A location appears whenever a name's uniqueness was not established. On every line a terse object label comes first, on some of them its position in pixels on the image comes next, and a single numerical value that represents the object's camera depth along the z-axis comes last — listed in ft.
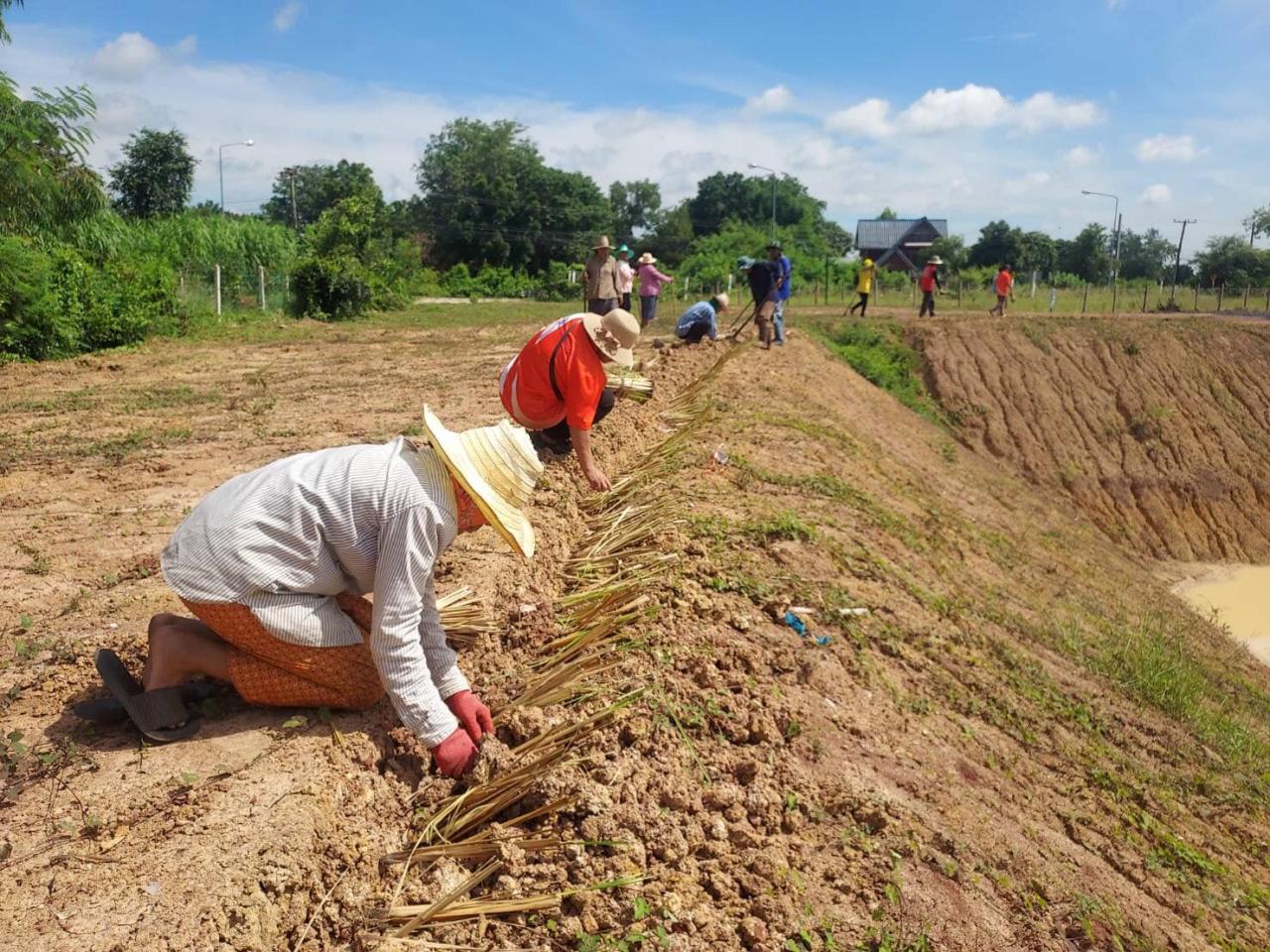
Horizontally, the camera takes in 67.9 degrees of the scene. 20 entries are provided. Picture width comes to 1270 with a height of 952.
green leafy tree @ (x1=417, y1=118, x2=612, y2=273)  149.07
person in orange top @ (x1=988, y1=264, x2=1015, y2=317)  75.77
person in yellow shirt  69.12
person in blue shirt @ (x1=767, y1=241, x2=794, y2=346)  40.88
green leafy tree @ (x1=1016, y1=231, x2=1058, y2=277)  160.56
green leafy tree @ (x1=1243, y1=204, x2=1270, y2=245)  139.45
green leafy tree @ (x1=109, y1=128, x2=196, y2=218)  115.65
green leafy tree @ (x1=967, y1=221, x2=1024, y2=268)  161.38
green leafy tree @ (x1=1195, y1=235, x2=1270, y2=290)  116.98
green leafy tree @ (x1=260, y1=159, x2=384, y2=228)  173.06
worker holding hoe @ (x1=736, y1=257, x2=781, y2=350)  40.98
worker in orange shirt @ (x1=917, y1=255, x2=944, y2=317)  70.95
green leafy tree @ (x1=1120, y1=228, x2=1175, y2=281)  182.88
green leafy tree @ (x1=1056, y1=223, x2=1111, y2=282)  153.89
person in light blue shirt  40.70
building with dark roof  183.52
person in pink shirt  44.65
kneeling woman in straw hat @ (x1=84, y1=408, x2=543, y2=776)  8.68
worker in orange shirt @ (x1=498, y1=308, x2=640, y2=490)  15.78
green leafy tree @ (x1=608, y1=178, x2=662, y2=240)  191.62
